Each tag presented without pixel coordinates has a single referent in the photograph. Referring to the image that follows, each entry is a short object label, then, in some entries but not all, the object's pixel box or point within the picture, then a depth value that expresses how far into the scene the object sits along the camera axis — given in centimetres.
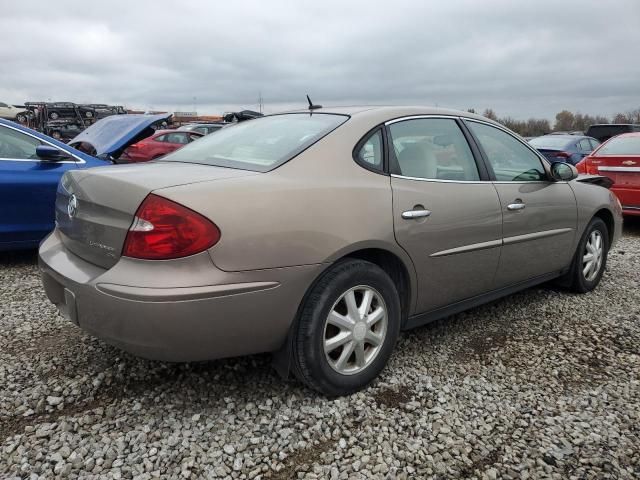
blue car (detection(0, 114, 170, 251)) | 454
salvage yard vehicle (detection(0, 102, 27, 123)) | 2538
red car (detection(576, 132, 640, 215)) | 659
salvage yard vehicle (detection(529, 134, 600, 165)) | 1091
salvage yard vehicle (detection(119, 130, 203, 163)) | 1257
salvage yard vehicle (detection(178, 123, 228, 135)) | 1513
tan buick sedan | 210
